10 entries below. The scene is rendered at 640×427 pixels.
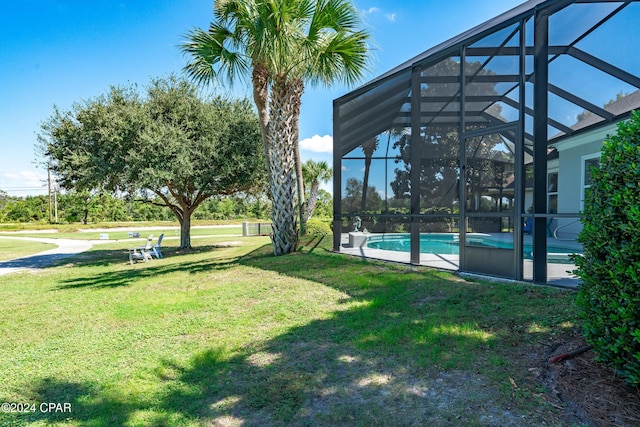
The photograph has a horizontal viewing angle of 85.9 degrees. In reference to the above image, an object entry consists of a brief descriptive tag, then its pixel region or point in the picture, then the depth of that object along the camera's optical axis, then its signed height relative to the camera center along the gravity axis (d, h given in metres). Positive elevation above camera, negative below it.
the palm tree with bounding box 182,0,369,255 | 7.61 +3.73
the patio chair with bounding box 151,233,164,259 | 13.54 -1.64
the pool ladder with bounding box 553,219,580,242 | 6.10 -0.39
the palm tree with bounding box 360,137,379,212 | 13.00 +2.03
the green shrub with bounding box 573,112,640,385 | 2.10 -0.32
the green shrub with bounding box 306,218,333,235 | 14.42 -0.78
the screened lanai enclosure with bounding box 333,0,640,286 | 5.23 +1.66
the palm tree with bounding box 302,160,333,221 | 22.23 +2.40
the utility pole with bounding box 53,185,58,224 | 40.37 +0.64
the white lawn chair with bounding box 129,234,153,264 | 12.37 -1.64
